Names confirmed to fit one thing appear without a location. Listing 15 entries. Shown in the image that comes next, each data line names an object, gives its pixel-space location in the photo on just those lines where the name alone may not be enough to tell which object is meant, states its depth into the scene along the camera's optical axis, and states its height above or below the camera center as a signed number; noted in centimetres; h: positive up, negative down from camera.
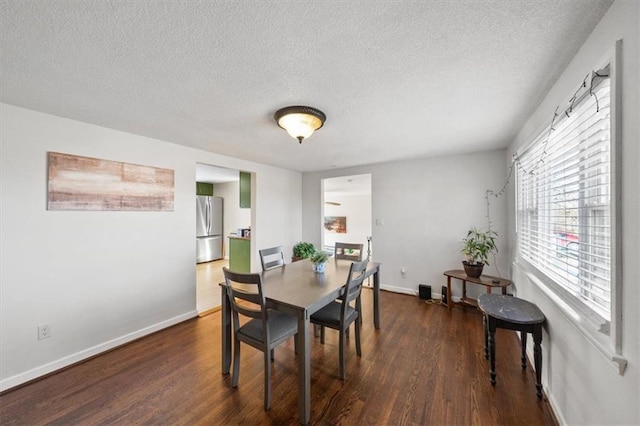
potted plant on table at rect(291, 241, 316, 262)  486 -76
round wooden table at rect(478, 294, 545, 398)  182 -81
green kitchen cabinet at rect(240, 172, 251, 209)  456 +45
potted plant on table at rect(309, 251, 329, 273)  259 -52
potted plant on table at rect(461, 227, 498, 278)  324 -51
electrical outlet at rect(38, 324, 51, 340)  215 -104
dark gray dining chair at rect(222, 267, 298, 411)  176 -90
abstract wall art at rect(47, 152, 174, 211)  225 +30
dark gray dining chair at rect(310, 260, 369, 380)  206 -92
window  116 +6
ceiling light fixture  201 +80
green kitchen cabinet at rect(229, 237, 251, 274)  492 -86
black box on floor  387 -125
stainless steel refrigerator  678 -43
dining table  165 -64
